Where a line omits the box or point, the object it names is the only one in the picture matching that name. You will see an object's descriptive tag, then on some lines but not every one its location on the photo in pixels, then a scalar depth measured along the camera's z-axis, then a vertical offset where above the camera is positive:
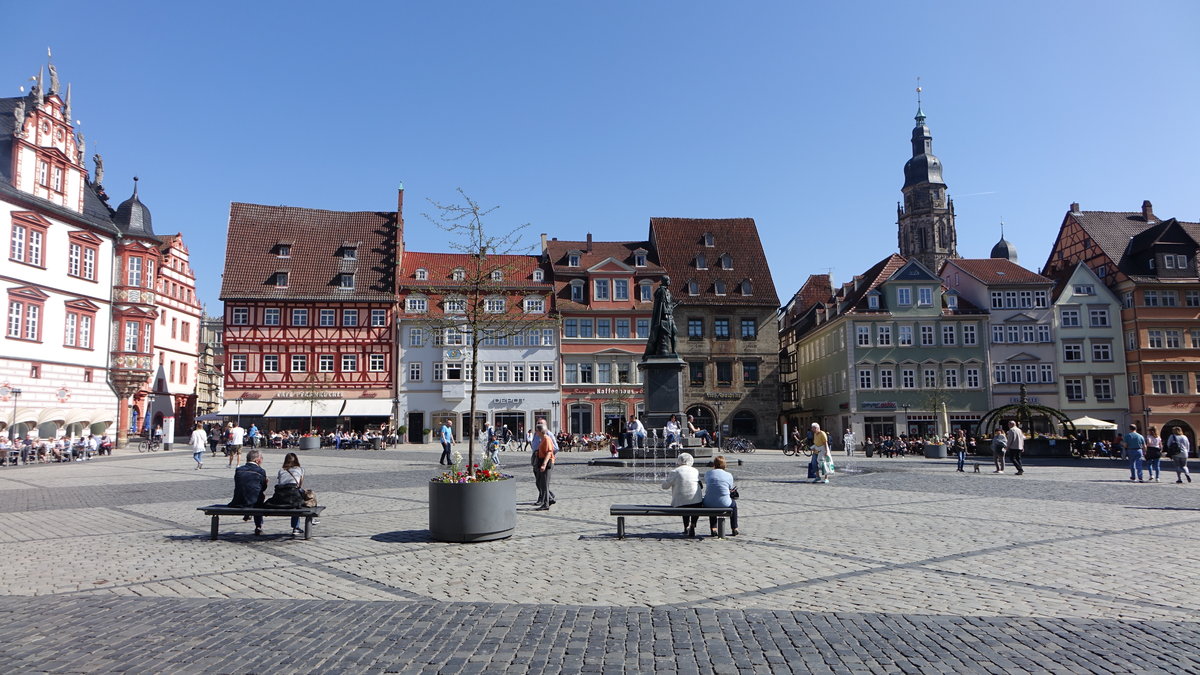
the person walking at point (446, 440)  25.88 -0.62
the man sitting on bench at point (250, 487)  10.76 -0.83
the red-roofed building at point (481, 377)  53.47 +2.83
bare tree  12.88 +2.06
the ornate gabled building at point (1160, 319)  51.25 +5.94
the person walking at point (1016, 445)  23.28 -0.85
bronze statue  25.55 +2.73
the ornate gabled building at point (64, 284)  37.16 +6.74
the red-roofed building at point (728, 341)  54.84 +5.08
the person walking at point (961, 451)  25.09 -1.07
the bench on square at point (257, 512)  10.45 -1.12
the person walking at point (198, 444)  26.52 -0.66
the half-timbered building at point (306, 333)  52.16 +5.68
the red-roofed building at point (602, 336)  54.25 +5.44
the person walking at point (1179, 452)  20.81 -0.98
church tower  92.19 +22.76
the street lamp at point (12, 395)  35.59 +1.31
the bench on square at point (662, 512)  10.46 -1.17
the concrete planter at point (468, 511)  10.05 -1.10
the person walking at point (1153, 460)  21.59 -1.21
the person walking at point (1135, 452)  21.19 -0.98
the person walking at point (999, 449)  24.42 -1.00
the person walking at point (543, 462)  13.14 -0.68
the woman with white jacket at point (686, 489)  10.85 -0.92
